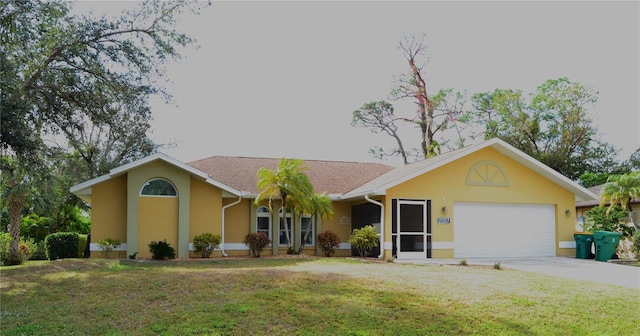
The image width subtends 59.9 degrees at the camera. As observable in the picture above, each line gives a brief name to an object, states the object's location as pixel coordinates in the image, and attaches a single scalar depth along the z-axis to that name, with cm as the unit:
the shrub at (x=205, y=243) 1998
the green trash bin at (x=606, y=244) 2039
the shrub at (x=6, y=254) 2059
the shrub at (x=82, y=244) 2263
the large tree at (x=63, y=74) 1375
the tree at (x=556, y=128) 3894
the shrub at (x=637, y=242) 2130
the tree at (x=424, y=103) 4191
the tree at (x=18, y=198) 2078
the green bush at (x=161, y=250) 1908
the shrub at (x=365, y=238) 2062
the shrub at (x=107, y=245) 1911
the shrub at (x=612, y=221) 2292
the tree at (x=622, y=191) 2159
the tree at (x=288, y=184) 2038
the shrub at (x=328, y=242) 2184
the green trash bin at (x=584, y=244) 2131
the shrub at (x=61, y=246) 2208
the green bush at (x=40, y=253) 2633
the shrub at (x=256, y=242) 2117
